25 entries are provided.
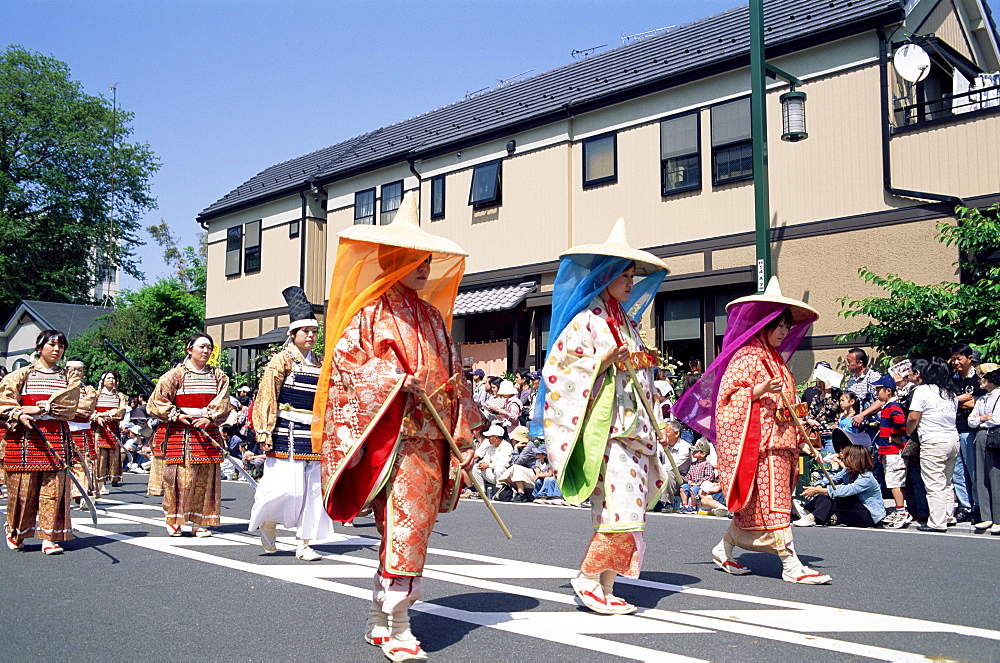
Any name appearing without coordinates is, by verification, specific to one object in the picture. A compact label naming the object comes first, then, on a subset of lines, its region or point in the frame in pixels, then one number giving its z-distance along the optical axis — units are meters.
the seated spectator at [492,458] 14.75
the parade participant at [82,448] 12.77
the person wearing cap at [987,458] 9.84
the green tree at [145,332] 31.64
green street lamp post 12.32
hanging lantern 12.40
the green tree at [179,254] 65.44
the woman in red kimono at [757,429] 6.45
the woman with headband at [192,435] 9.38
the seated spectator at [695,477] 12.42
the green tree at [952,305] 12.74
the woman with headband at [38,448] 8.33
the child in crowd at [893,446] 10.75
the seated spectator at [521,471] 14.43
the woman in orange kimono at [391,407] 4.57
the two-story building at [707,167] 14.72
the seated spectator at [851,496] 10.12
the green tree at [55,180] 43.75
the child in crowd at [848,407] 11.76
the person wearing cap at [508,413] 15.62
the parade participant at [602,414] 5.39
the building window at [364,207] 24.88
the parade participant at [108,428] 15.19
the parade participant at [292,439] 7.93
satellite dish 14.27
